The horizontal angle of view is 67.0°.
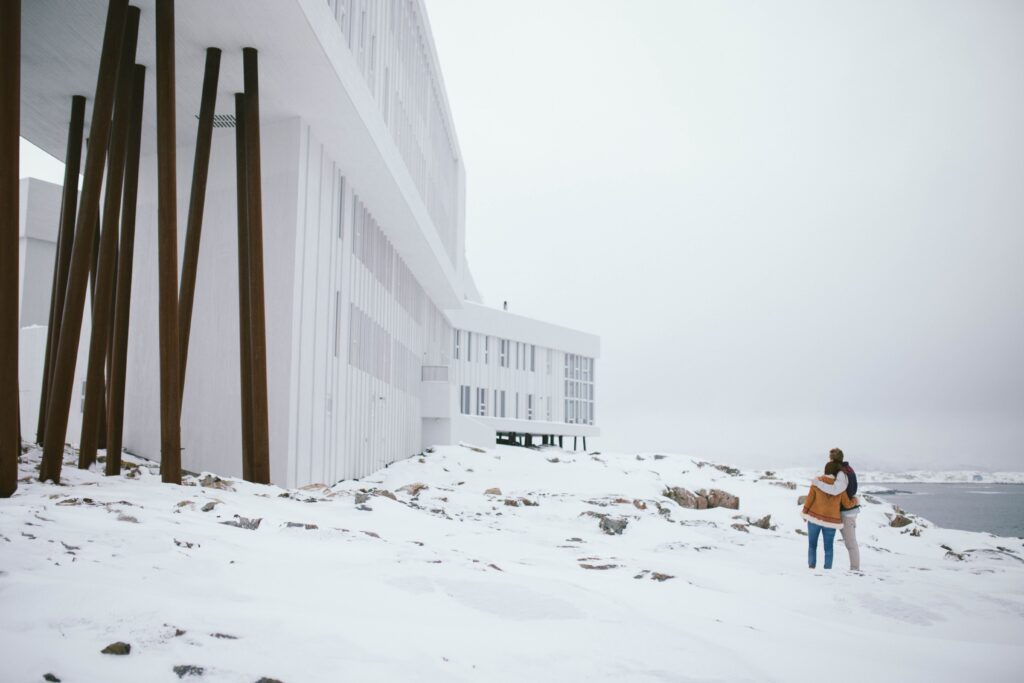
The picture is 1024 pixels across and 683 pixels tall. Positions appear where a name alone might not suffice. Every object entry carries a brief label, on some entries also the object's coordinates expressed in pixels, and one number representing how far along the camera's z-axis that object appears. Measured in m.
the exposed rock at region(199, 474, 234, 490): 9.88
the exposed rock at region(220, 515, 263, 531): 7.26
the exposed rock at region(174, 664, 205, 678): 3.74
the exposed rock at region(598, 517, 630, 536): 12.78
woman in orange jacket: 10.82
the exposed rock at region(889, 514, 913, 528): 19.41
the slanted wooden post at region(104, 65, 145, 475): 10.68
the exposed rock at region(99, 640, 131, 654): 3.80
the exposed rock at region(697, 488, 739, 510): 20.17
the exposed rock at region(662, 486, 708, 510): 19.98
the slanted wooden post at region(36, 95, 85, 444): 12.99
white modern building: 11.66
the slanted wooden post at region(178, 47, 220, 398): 11.52
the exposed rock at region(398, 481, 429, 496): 15.53
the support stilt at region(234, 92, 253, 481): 11.73
